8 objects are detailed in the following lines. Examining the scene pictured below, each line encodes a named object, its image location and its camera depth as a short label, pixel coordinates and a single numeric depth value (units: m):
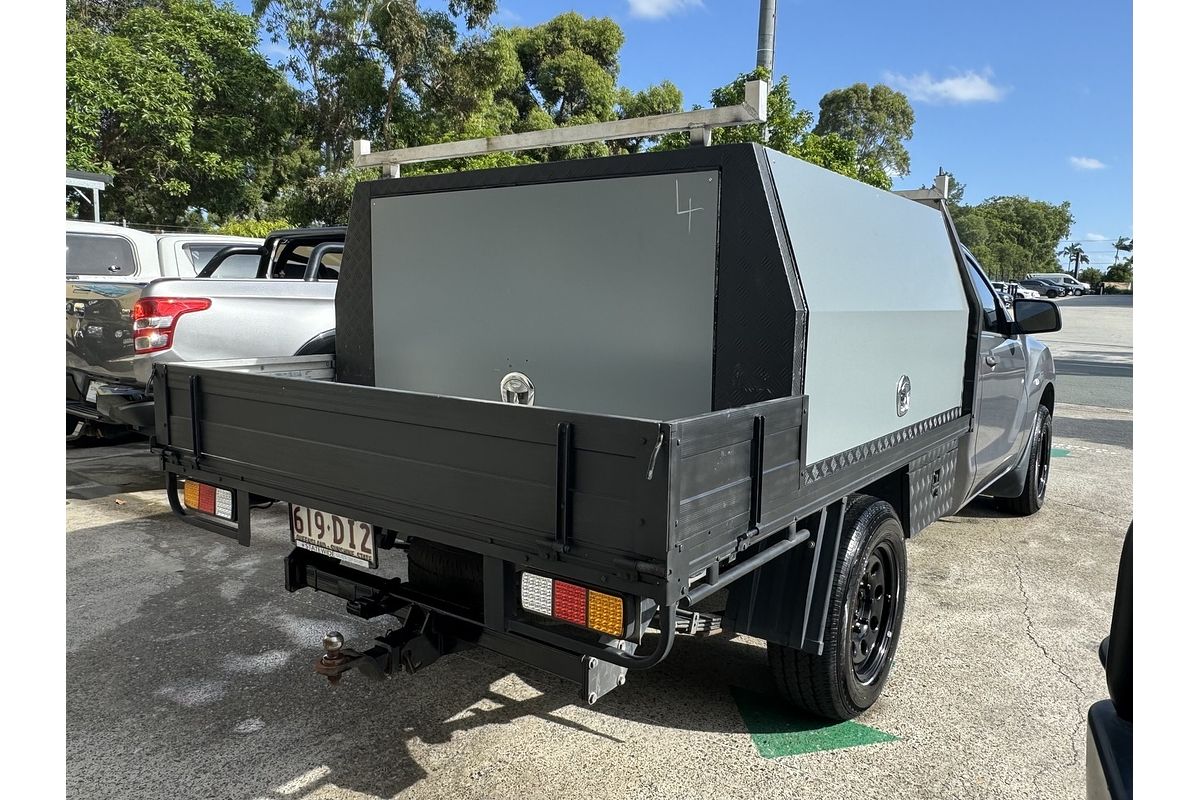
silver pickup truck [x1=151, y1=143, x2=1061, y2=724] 2.16
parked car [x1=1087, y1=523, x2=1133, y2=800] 1.37
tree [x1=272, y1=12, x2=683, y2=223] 21.83
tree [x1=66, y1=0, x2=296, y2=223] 18.03
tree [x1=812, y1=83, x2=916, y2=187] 43.81
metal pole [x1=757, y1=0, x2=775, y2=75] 13.36
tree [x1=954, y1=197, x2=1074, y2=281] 75.19
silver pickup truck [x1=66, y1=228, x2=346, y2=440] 5.72
